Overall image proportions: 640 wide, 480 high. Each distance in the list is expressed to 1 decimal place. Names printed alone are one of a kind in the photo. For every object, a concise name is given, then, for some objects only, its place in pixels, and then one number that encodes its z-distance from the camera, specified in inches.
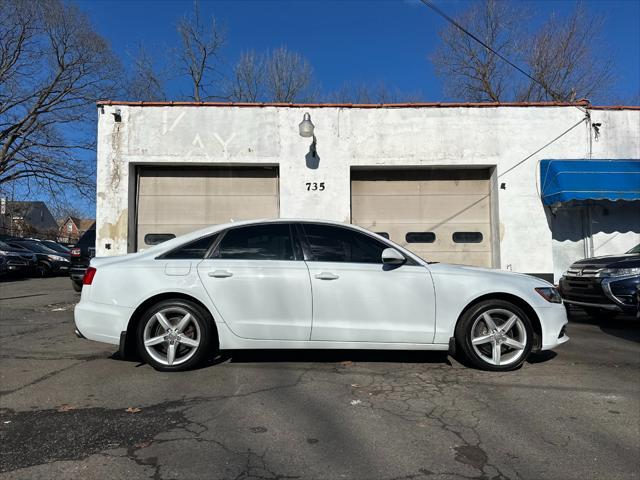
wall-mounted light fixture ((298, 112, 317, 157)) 418.3
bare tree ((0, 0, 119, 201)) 1063.6
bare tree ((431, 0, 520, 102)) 901.2
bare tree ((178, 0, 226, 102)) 994.7
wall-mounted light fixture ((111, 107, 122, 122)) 426.9
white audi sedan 191.9
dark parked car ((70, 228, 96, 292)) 458.0
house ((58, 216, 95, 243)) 2608.3
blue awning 408.8
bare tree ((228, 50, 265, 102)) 968.3
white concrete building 431.5
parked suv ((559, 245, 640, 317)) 294.8
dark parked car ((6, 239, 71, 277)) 816.9
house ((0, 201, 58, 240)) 2059.5
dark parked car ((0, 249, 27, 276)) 710.5
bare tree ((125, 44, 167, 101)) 991.0
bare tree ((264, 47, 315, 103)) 945.5
